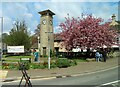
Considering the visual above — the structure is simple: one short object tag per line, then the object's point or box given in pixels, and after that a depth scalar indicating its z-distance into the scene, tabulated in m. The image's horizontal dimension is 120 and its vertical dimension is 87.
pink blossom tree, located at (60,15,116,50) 15.14
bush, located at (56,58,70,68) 9.65
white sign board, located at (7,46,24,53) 15.33
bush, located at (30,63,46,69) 9.16
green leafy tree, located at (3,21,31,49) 23.48
